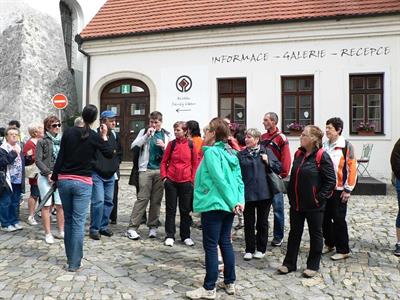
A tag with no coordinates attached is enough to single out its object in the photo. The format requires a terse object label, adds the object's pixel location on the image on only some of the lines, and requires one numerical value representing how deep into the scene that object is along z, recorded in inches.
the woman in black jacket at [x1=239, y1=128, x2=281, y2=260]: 197.5
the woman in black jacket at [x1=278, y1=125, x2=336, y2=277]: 177.6
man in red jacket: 221.3
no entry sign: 511.7
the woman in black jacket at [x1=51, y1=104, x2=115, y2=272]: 181.0
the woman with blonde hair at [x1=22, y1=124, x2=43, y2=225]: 272.5
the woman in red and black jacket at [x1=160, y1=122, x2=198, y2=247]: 225.5
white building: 493.7
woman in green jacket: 152.4
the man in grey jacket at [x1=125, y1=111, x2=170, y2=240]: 240.1
